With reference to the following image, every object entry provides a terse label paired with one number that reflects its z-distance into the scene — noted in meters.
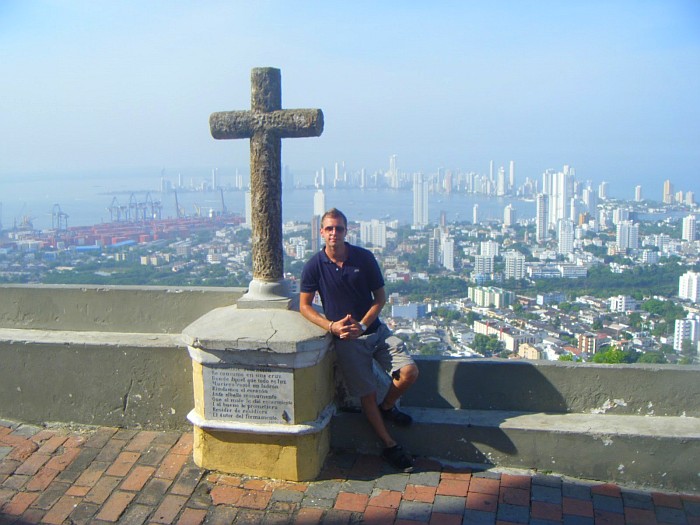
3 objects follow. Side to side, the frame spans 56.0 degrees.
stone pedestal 4.14
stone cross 4.50
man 4.36
